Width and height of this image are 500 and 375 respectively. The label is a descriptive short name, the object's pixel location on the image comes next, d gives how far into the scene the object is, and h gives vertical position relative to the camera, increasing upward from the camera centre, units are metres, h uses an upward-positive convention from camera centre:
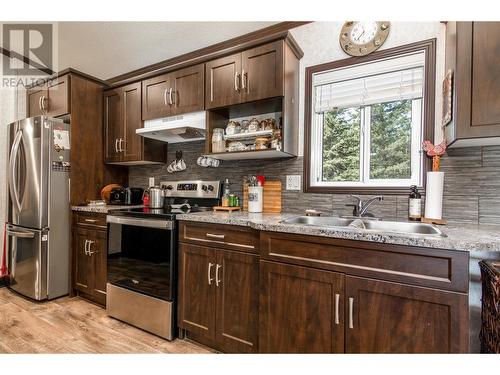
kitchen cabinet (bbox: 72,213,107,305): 2.38 -0.71
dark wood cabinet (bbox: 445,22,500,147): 1.24 +0.52
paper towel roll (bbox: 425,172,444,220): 1.60 -0.05
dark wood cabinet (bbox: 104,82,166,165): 2.68 +0.55
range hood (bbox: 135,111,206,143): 2.24 +0.50
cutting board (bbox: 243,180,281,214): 2.21 -0.10
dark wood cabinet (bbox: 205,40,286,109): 1.90 +0.84
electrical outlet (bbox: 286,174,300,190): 2.16 +0.02
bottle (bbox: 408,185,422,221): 1.65 -0.12
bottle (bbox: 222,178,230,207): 2.30 -0.11
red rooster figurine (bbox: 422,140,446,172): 1.64 +0.23
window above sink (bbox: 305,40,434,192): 1.79 +0.47
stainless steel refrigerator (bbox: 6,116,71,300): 2.46 -0.25
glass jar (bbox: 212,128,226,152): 2.23 +0.37
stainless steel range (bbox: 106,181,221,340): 1.88 -0.66
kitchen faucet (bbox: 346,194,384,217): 1.79 -0.15
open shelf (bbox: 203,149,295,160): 2.03 +0.25
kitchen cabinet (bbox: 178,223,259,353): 1.61 -0.72
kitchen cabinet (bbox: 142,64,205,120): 2.25 +0.84
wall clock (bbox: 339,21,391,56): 1.87 +1.12
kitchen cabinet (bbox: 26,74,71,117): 2.66 +0.92
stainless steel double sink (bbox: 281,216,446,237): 1.54 -0.25
